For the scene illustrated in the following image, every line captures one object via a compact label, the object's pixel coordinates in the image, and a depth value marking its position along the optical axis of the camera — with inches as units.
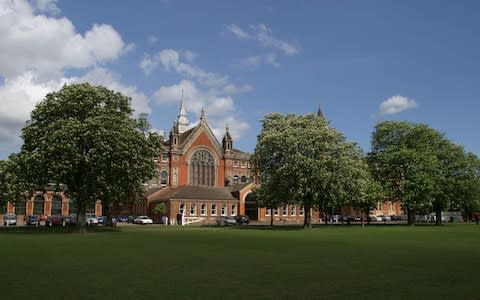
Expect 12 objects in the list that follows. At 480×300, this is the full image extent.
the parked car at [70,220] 2507.6
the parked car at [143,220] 3054.4
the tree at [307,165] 2046.0
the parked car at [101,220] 2955.7
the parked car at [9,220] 2663.4
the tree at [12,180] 1727.4
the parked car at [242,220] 3080.0
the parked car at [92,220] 2659.5
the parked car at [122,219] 3380.9
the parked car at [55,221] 2552.4
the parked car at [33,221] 2642.7
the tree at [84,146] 1625.2
